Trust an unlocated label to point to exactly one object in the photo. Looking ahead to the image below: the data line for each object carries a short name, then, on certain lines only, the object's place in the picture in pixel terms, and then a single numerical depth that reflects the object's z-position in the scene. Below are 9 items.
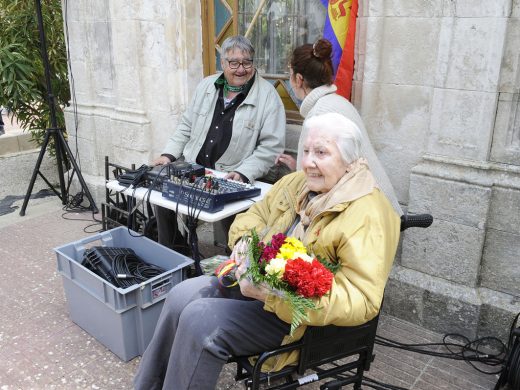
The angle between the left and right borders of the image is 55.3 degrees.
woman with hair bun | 2.82
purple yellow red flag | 3.23
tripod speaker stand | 4.76
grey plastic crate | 2.71
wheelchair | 1.91
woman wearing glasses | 3.54
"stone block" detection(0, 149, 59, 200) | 6.17
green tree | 5.60
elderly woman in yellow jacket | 1.82
